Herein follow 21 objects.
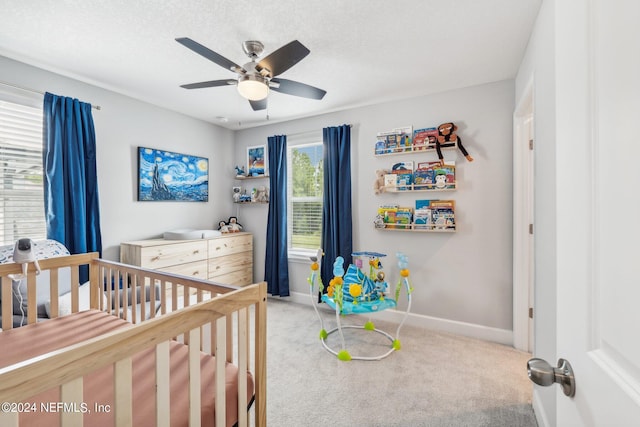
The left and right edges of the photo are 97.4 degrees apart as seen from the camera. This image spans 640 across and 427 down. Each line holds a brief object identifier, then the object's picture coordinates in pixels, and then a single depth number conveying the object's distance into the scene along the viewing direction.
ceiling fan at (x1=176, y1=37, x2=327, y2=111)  1.67
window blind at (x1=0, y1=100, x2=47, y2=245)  2.26
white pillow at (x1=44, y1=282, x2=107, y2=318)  1.82
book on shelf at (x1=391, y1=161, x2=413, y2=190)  2.92
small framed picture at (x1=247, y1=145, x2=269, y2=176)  3.93
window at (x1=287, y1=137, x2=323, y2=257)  3.70
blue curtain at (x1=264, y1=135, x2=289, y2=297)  3.72
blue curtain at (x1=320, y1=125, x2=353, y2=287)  3.26
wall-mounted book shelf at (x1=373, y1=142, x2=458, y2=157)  2.73
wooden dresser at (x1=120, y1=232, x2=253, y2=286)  2.84
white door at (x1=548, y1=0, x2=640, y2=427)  0.39
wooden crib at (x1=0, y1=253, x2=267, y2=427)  0.66
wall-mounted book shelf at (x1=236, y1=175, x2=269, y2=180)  3.91
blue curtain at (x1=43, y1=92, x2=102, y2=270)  2.39
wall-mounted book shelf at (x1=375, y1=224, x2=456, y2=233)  2.74
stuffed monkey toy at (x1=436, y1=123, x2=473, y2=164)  2.68
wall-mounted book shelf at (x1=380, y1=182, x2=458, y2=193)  2.72
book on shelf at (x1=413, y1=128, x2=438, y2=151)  2.80
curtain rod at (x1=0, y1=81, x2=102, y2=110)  2.20
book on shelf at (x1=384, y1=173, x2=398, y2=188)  2.98
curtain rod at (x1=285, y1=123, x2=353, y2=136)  3.56
